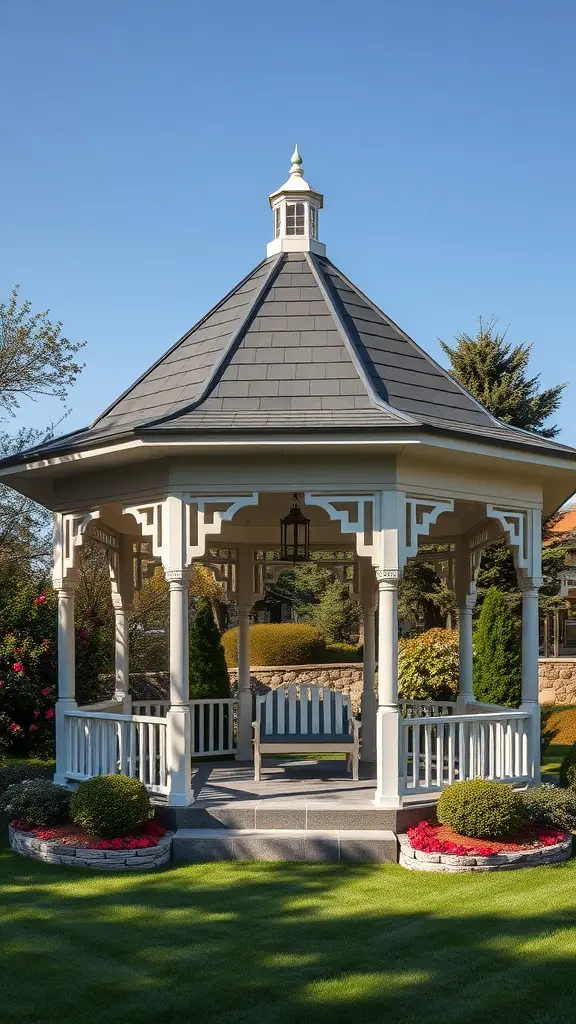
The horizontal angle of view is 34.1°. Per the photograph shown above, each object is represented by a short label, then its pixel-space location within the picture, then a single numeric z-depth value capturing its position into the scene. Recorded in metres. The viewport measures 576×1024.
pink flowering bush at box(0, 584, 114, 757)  12.23
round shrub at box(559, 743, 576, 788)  8.88
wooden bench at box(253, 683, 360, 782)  9.34
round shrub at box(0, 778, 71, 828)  8.06
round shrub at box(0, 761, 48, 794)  9.62
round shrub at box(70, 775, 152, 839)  7.56
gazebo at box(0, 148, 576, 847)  8.01
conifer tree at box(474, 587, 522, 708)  14.81
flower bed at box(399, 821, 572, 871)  7.30
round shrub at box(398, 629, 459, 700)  18.11
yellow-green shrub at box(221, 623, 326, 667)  23.78
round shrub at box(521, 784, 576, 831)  8.07
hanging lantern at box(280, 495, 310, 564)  9.41
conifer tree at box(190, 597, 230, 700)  14.07
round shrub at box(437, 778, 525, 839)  7.50
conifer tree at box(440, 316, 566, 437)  23.11
